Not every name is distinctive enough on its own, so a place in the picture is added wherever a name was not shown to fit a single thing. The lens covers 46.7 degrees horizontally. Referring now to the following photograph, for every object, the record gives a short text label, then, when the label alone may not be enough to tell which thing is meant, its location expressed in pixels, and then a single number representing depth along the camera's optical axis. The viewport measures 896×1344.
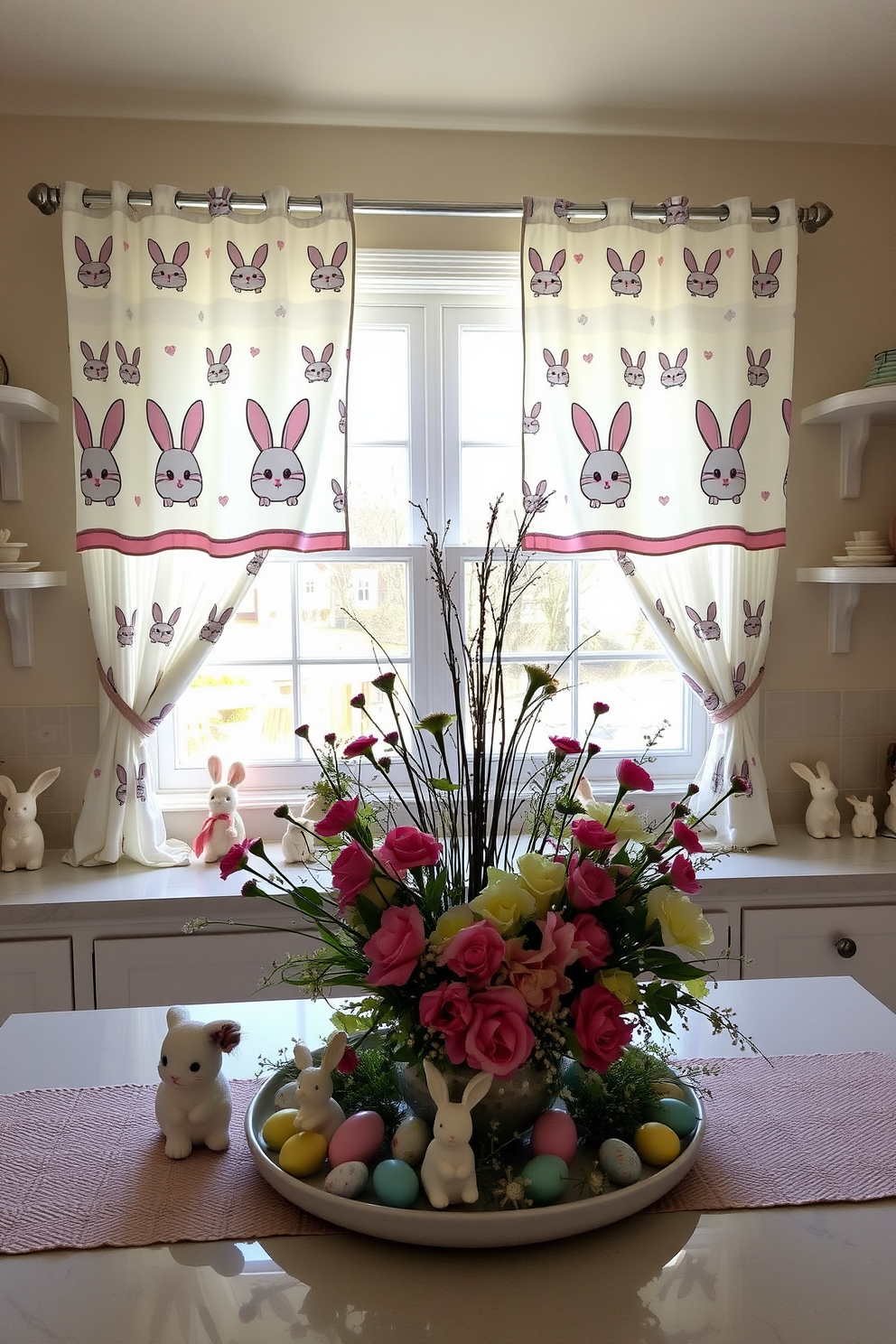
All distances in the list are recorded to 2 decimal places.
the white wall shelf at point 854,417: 2.65
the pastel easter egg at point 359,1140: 1.05
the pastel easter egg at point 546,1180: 1.00
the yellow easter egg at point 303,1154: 1.05
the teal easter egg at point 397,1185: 1.00
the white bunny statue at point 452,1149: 0.99
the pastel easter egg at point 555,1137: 1.05
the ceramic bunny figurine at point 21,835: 2.60
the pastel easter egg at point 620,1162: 1.03
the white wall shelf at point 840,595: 2.74
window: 2.88
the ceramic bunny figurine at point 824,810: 2.86
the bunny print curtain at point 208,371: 2.58
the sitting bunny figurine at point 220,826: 2.63
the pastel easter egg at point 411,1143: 1.04
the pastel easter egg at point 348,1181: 1.01
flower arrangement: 0.99
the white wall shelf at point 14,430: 2.56
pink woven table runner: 1.03
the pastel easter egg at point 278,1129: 1.10
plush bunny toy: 1.13
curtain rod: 2.58
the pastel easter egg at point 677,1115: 1.12
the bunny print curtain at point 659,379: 2.71
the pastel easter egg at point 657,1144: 1.07
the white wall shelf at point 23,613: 2.64
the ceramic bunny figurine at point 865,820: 2.84
